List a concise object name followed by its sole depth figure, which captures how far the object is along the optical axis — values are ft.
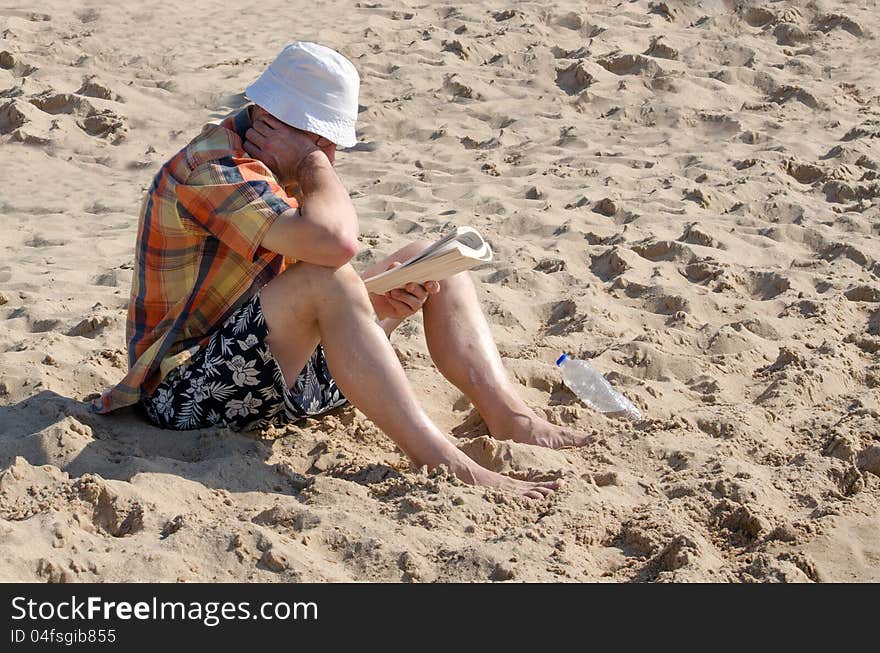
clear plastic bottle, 13.21
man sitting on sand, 10.93
